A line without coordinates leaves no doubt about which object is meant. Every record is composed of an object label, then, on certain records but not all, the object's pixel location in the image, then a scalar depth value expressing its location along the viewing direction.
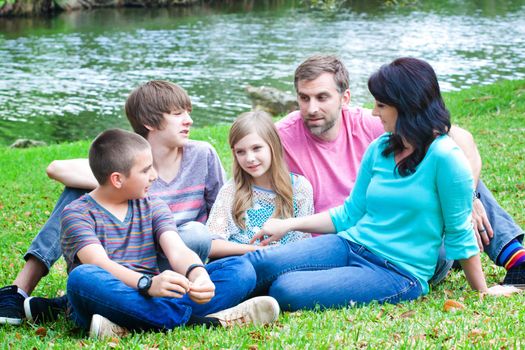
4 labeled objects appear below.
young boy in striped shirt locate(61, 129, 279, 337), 3.99
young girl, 5.04
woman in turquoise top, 4.29
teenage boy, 4.75
